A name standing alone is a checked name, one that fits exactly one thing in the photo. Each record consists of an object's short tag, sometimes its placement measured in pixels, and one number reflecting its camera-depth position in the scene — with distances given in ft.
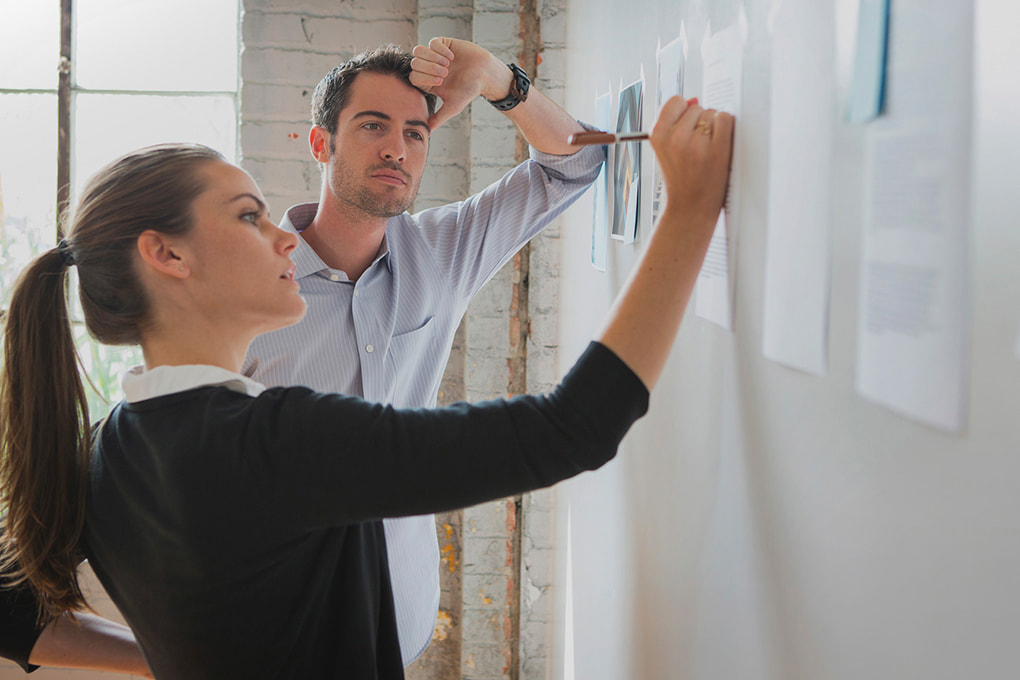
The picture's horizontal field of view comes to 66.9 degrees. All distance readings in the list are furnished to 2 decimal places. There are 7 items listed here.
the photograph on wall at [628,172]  3.94
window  8.37
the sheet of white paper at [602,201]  4.81
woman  2.46
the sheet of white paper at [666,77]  3.21
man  4.54
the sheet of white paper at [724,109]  2.54
